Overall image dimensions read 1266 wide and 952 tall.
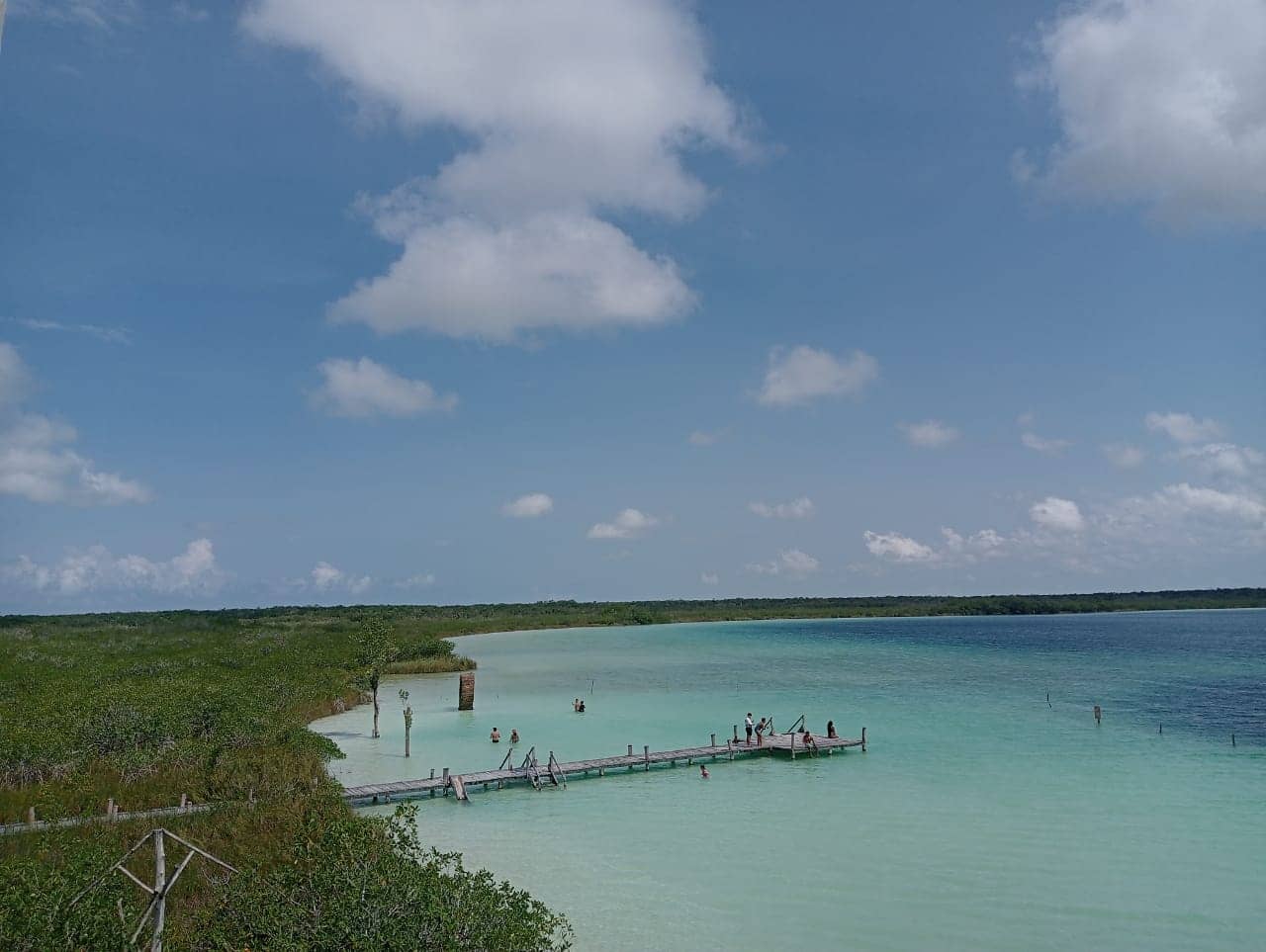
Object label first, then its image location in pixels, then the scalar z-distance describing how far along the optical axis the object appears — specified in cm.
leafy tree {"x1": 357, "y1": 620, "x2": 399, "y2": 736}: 3862
